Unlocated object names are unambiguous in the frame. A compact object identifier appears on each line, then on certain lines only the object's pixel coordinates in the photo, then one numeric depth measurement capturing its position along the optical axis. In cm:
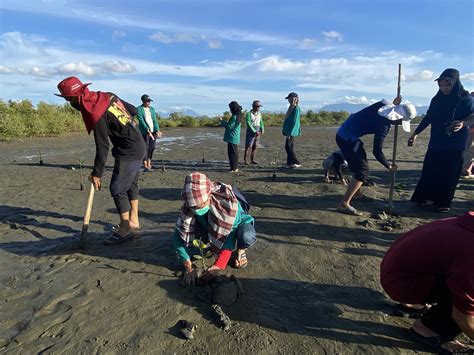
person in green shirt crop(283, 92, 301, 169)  927
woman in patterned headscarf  341
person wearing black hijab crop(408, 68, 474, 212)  529
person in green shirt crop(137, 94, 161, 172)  873
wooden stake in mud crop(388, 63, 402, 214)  536
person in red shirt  220
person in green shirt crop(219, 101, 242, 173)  898
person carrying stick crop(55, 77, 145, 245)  411
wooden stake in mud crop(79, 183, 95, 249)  443
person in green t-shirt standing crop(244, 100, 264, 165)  994
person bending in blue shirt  529
